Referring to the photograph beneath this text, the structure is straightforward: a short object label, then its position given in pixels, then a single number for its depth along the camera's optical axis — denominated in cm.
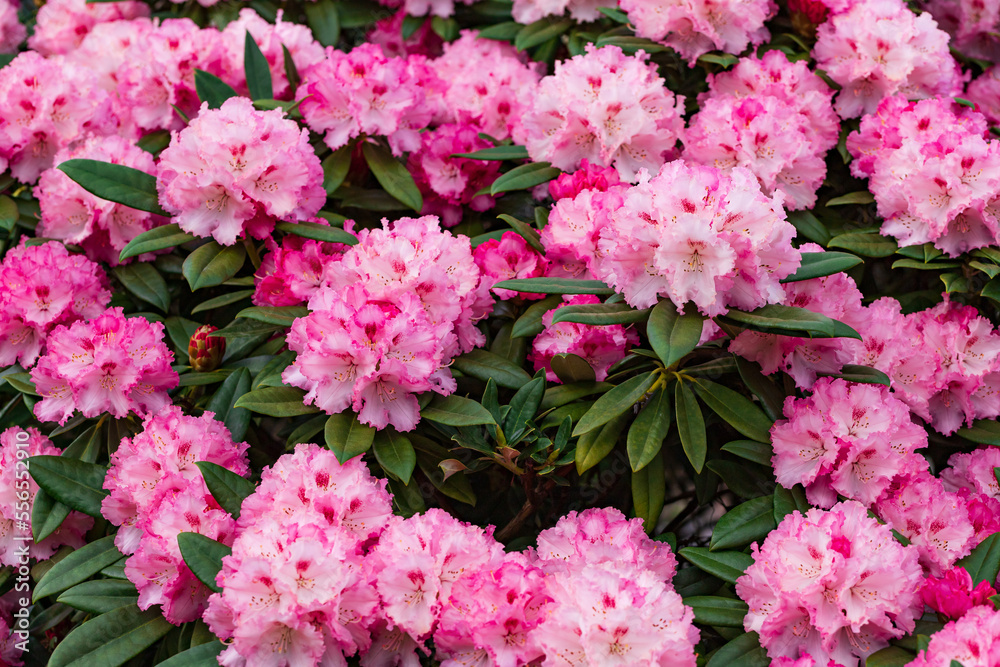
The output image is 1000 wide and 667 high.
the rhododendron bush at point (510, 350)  123
